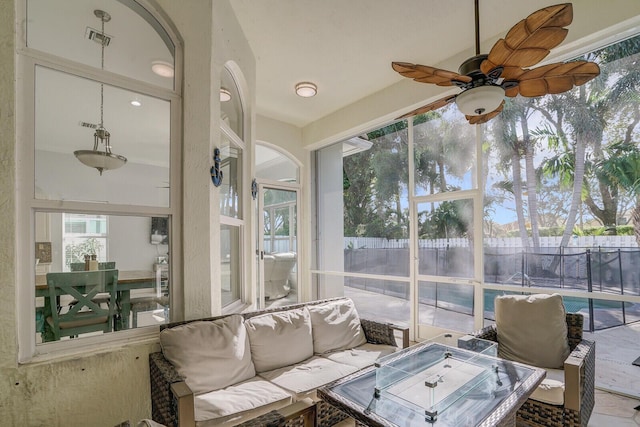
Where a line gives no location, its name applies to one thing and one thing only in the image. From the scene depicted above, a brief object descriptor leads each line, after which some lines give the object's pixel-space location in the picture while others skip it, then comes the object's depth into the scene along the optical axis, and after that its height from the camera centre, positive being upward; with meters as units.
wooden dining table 2.08 -0.38
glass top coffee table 1.55 -0.91
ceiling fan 1.44 +0.84
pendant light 1.96 +0.49
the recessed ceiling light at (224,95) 2.91 +1.25
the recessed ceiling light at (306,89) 4.02 +1.76
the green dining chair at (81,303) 1.81 -0.44
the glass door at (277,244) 4.95 -0.28
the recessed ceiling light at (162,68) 2.24 +1.14
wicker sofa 1.67 -0.92
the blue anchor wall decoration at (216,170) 2.45 +0.45
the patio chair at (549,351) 1.88 -0.92
